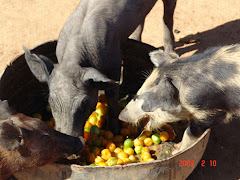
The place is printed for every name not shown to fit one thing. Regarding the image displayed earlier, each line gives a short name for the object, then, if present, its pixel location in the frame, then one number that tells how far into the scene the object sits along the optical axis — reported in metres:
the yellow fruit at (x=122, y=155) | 4.34
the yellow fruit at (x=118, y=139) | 4.72
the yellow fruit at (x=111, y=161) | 4.06
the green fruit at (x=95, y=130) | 4.65
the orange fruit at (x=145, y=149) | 4.39
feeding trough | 3.19
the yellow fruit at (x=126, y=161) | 4.18
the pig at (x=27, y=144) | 3.04
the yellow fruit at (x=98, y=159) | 4.22
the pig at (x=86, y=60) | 3.50
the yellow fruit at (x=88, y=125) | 4.76
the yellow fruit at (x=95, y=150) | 4.41
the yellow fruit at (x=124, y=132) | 4.85
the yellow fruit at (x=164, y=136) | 4.68
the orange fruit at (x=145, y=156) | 4.23
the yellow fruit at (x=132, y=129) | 4.96
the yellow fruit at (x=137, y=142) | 4.61
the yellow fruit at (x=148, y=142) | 4.69
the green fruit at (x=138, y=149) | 4.53
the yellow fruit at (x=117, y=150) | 4.45
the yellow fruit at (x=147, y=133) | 4.79
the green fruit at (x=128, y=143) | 4.60
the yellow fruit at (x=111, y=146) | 4.47
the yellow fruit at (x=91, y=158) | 4.27
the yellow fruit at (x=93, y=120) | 4.87
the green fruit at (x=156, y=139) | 4.68
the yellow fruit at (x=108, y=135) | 4.71
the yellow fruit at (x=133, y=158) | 4.29
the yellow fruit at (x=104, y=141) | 4.62
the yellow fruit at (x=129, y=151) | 4.47
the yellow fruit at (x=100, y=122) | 4.97
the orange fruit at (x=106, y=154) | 4.30
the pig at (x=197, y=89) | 3.52
